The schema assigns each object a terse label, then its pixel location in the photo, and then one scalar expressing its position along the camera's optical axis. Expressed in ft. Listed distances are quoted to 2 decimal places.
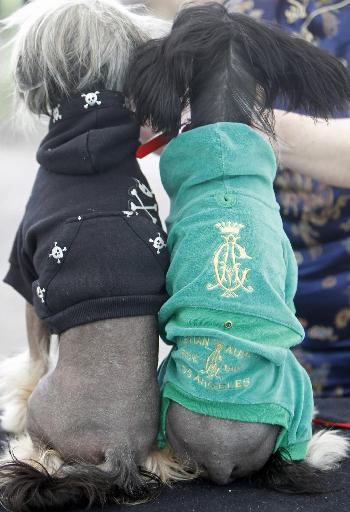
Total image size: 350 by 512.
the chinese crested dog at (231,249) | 5.76
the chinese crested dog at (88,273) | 5.87
